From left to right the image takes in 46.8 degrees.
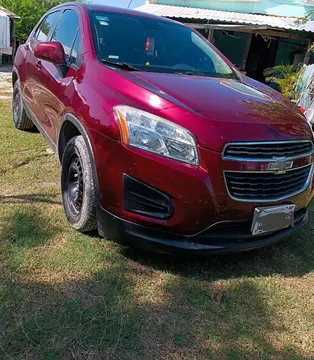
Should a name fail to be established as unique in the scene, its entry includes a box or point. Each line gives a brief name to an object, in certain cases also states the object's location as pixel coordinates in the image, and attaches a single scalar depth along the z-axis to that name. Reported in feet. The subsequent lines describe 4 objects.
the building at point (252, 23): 37.40
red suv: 7.09
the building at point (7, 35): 47.41
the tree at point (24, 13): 59.36
